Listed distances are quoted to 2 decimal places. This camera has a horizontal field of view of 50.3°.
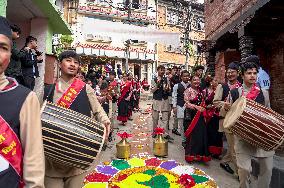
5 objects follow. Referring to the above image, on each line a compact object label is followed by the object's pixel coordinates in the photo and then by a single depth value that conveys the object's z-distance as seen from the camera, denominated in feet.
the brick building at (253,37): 22.43
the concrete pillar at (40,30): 27.61
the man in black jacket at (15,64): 15.12
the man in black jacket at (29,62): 18.05
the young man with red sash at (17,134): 5.24
